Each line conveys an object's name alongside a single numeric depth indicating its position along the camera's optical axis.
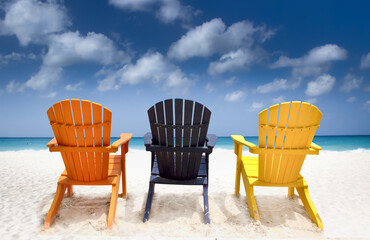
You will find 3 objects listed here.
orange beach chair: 2.54
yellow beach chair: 2.56
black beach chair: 2.55
